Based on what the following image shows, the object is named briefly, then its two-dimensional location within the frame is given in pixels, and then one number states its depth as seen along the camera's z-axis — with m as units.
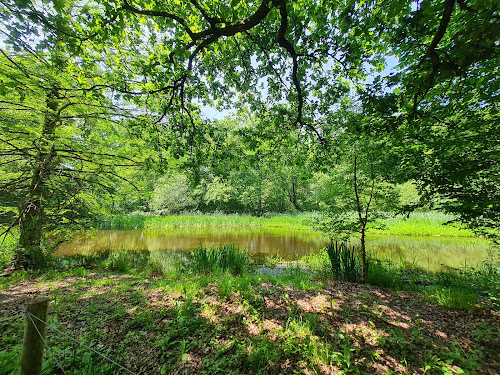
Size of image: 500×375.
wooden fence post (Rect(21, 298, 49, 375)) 1.43
